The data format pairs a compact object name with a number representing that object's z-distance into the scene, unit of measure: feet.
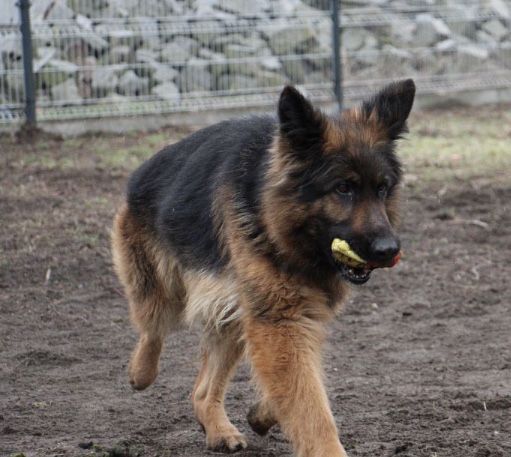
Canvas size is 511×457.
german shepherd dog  29.73
